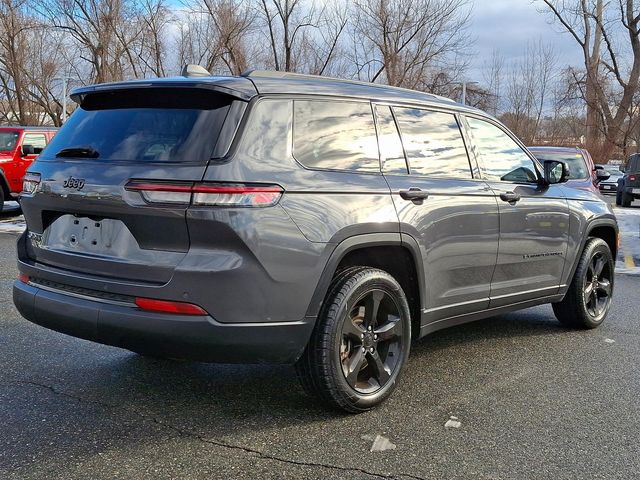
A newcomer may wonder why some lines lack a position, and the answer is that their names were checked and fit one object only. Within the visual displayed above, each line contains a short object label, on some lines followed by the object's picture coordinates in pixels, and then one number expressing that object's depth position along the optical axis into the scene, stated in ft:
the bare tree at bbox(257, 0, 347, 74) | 85.81
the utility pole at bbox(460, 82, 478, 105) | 94.75
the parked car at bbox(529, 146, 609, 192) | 32.83
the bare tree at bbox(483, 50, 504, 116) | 117.21
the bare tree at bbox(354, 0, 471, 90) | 86.63
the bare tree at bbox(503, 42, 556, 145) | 147.74
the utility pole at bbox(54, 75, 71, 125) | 98.05
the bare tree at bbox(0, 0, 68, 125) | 96.58
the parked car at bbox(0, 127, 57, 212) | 45.47
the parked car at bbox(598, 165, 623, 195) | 107.24
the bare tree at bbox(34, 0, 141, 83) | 89.86
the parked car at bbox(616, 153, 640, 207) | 69.36
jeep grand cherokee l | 9.89
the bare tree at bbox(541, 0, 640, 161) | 130.93
